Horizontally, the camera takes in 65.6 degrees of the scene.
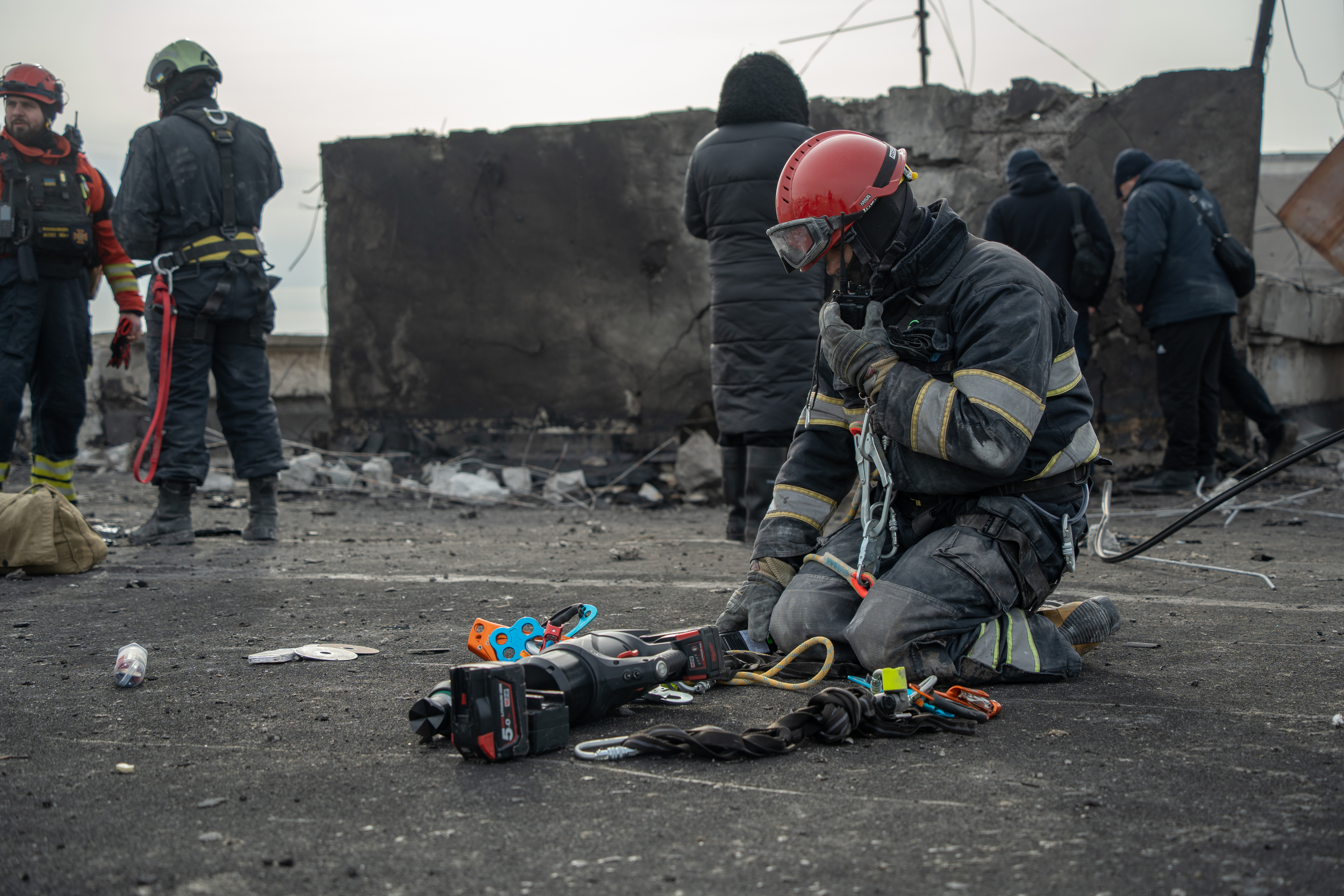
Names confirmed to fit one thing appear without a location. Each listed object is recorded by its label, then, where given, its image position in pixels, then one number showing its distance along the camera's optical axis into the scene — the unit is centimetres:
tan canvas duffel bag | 417
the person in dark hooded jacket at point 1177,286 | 643
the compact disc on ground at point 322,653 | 289
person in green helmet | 503
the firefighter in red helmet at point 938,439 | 248
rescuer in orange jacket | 520
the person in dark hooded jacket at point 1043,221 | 661
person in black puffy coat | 477
